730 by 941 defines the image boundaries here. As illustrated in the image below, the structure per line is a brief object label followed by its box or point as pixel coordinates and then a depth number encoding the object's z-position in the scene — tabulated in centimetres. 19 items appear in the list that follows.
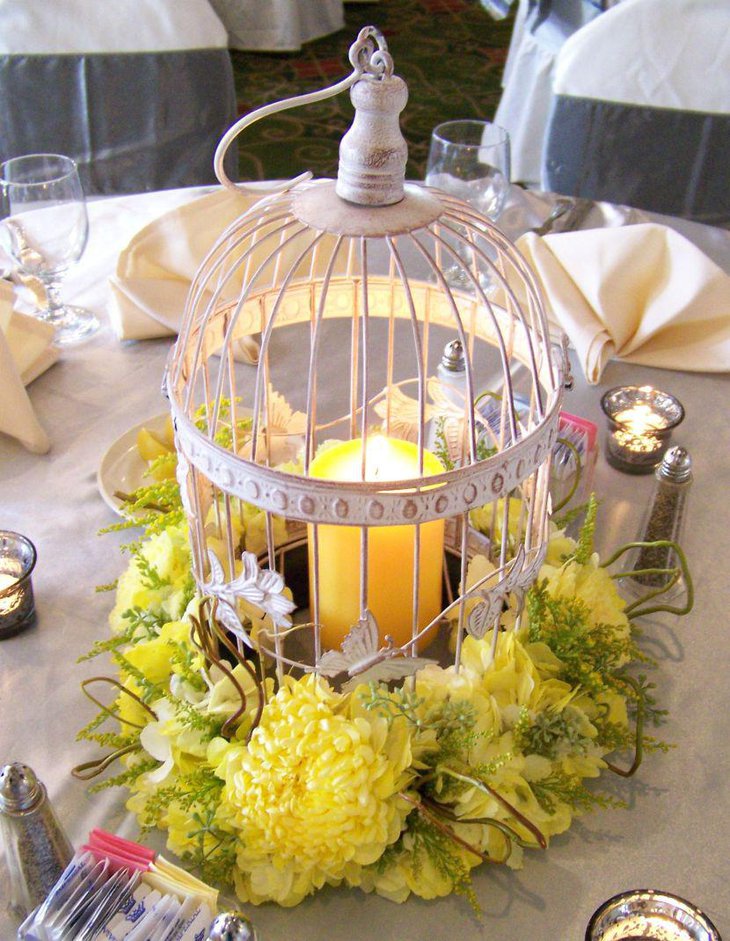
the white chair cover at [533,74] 259
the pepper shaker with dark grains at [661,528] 83
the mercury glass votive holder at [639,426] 97
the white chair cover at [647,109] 197
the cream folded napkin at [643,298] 111
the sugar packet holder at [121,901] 54
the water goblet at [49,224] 107
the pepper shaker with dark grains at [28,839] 56
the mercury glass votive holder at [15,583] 79
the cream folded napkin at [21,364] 97
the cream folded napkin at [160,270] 112
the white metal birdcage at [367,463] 58
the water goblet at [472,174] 119
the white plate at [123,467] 92
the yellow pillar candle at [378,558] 69
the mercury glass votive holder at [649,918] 57
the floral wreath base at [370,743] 61
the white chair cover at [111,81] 205
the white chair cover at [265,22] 364
